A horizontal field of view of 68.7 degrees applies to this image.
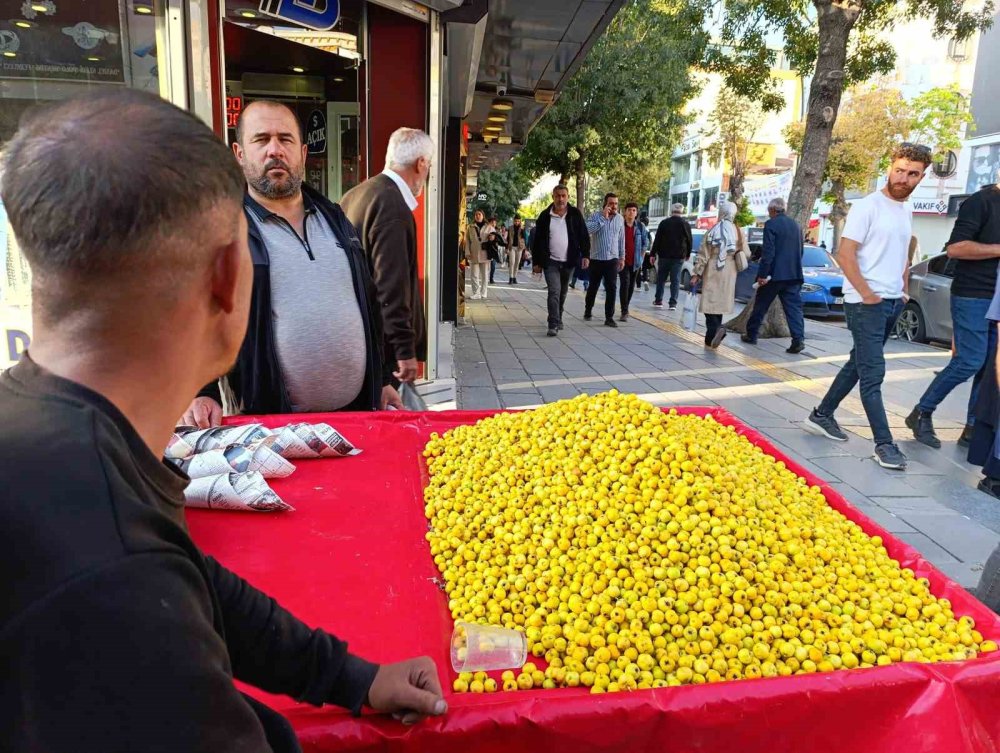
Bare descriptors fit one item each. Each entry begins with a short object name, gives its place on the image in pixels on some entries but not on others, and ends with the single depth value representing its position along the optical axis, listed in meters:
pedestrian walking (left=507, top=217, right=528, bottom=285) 21.98
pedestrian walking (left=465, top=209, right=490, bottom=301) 16.33
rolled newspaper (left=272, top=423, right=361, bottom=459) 2.50
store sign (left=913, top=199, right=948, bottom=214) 29.02
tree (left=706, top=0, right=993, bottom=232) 10.35
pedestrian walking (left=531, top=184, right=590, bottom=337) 10.45
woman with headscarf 9.73
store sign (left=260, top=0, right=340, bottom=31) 4.79
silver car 10.38
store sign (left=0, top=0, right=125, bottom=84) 3.66
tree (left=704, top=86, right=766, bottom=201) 37.31
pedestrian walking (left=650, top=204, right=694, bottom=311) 13.43
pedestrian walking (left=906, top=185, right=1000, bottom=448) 5.32
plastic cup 1.55
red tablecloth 1.34
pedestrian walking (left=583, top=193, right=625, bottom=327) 11.05
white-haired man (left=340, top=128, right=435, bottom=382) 3.61
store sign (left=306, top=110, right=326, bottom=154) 7.45
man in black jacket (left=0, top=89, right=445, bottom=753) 0.63
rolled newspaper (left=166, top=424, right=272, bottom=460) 2.40
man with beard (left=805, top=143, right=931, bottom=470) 4.84
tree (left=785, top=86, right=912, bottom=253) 29.84
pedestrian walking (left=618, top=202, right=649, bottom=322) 12.03
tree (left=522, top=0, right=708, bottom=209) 20.33
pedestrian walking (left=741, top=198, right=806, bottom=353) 9.53
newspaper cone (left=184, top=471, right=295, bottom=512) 2.09
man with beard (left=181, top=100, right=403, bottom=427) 2.76
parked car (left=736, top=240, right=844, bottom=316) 14.73
